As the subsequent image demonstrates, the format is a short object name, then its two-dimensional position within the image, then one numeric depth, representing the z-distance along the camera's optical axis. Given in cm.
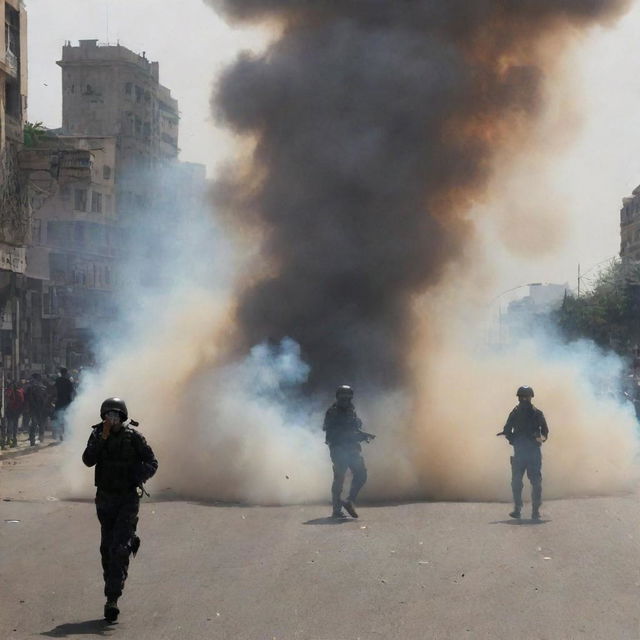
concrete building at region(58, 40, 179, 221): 8300
